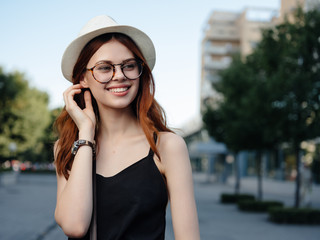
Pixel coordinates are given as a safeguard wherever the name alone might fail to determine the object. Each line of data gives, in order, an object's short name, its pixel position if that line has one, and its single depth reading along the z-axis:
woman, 1.88
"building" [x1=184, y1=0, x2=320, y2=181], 58.22
